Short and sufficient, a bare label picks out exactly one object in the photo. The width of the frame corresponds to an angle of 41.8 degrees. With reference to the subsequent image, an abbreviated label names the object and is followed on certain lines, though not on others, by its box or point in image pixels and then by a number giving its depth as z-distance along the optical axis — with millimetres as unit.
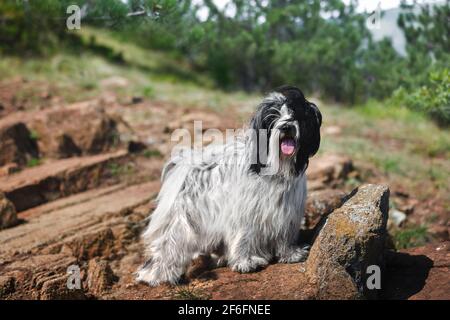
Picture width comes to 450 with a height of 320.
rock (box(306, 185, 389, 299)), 4445
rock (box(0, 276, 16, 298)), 5097
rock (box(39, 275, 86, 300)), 5230
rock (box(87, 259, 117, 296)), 5719
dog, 4855
